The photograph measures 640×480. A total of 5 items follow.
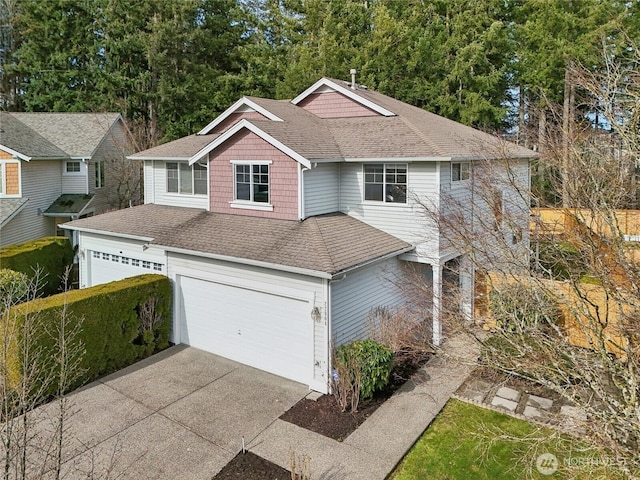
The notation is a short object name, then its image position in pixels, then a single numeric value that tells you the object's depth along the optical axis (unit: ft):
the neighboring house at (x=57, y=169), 77.25
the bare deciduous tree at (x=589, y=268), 21.21
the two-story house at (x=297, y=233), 39.04
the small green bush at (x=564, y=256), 25.99
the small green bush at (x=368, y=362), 35.04
